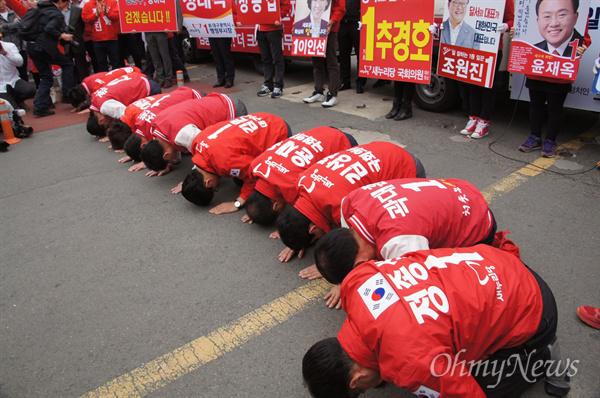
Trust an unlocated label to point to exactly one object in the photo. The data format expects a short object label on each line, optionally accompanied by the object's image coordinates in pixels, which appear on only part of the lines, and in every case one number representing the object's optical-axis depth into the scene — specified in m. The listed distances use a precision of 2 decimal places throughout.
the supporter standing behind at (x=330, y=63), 6.02
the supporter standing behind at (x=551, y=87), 3.89
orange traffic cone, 6.06
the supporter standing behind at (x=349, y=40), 6.41
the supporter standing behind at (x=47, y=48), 7.00
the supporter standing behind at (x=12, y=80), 6.71
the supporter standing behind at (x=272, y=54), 6.72
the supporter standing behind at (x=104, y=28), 7.62
